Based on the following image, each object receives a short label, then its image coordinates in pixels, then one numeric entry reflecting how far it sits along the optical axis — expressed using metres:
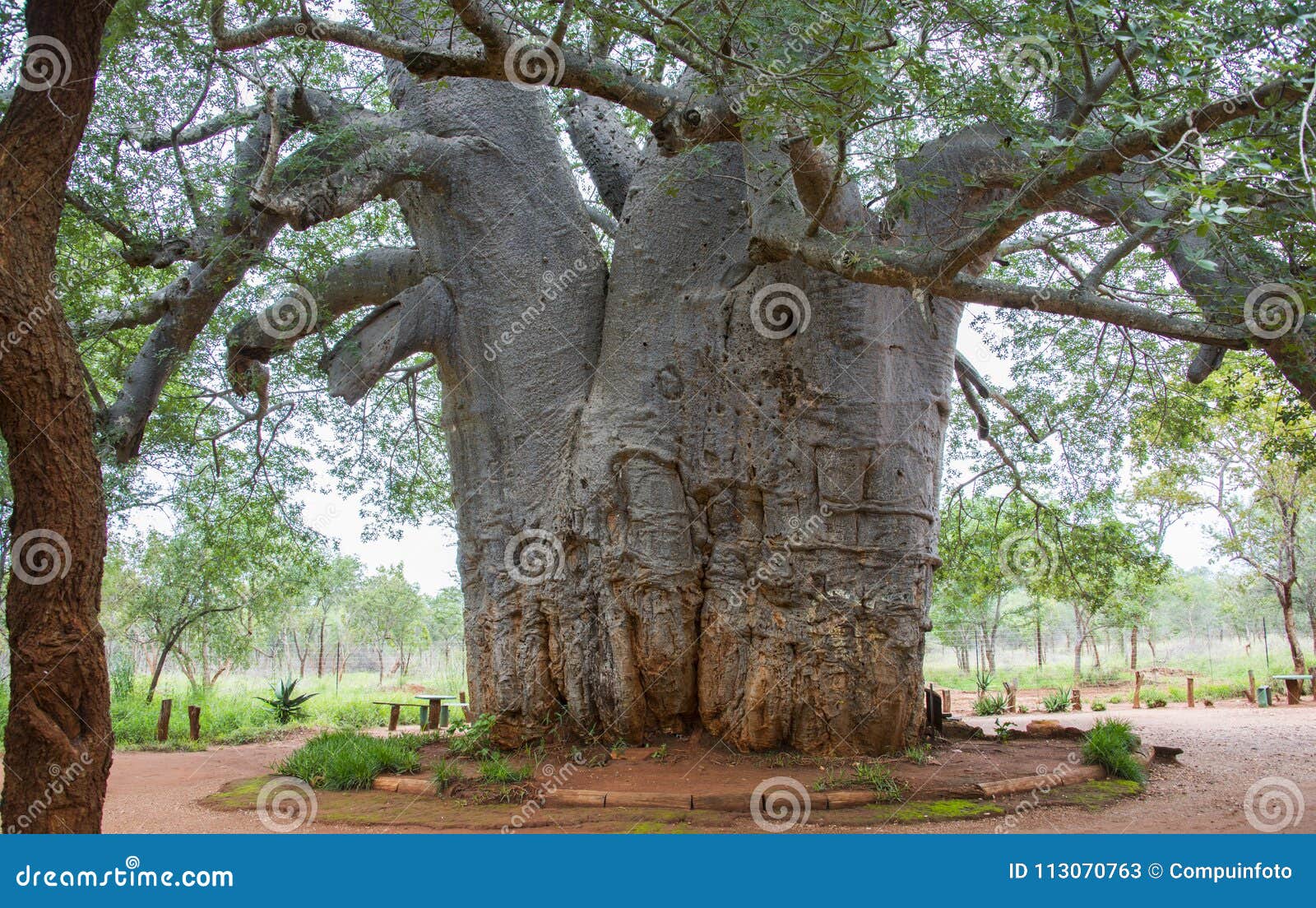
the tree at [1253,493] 13.83
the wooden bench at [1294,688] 12.62
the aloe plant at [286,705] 11.09
